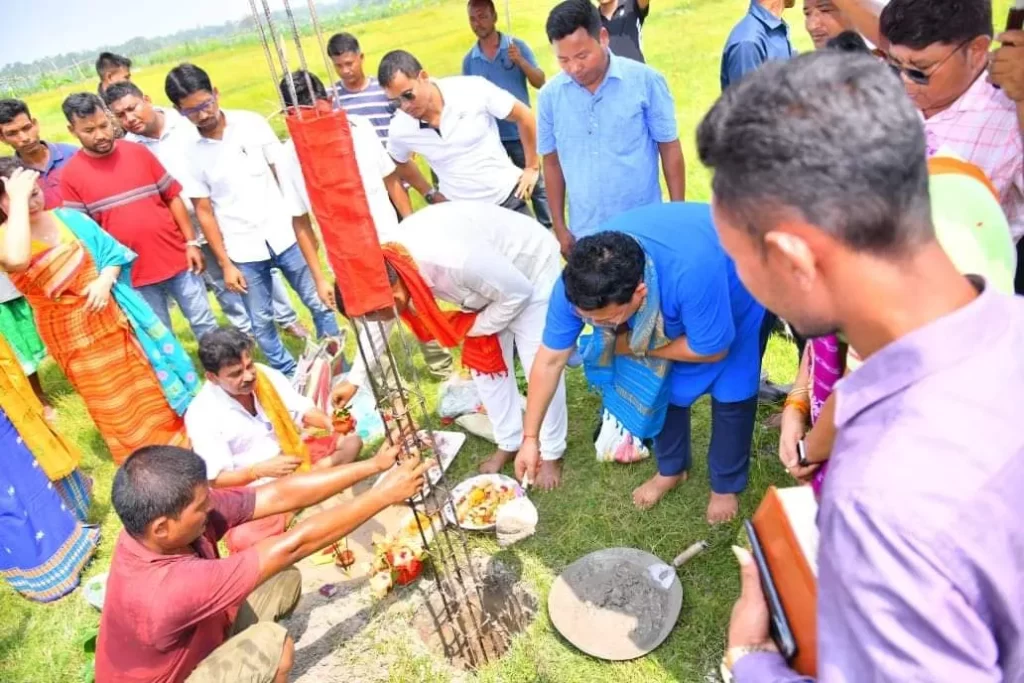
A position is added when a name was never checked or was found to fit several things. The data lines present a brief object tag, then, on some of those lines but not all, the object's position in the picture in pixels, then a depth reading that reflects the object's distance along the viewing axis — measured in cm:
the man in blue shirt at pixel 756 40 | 439
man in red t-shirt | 460
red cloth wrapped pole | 204
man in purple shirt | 91
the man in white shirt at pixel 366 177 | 464
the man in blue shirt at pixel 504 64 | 611
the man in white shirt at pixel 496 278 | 326
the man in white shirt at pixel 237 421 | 375
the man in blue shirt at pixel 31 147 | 503
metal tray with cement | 297
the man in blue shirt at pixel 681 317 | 264
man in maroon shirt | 245
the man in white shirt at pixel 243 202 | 477
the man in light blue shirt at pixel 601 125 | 391
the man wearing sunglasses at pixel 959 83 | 240
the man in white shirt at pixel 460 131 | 446
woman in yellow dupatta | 373
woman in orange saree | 388
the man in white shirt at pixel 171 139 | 501
